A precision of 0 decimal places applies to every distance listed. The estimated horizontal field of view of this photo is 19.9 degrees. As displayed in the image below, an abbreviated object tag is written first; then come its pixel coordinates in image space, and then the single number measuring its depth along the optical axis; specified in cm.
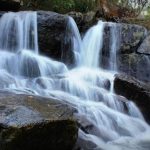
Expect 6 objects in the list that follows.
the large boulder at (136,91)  826
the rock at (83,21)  1066
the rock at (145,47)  1017
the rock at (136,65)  1000
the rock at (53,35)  988
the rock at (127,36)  1030
